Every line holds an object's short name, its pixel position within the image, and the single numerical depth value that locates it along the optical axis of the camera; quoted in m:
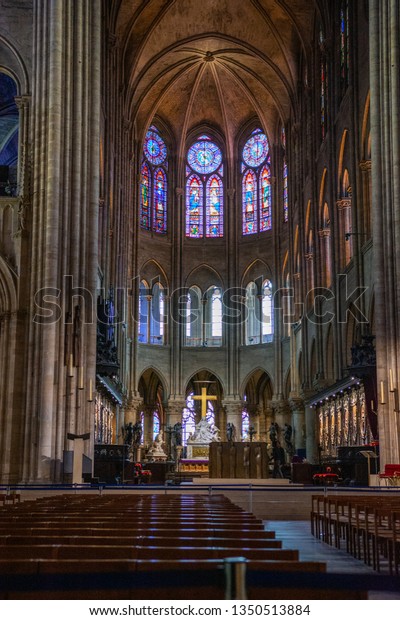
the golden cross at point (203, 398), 32.47
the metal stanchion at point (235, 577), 2.51
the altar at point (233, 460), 26.72
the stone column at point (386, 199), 22.84
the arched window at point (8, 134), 26.02
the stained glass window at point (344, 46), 33.35
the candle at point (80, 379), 21.56
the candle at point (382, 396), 22.30
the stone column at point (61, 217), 21.17
